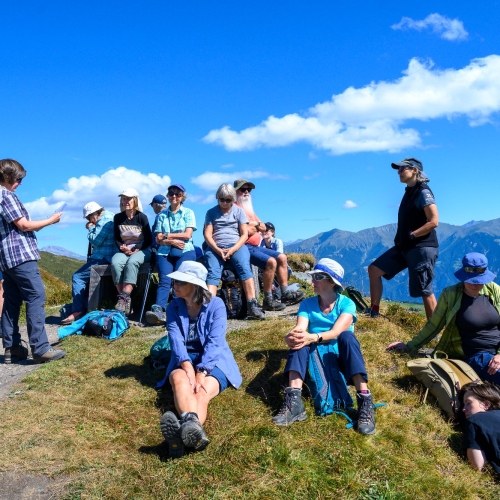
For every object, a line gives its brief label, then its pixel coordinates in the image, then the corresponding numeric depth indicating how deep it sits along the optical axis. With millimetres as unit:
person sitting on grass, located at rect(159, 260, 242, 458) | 5590
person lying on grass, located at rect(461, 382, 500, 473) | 5062
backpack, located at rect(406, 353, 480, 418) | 5945
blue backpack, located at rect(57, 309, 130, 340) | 9078
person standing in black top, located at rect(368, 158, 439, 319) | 8203
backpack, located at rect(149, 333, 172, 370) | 7025
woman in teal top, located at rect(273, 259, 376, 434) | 5391
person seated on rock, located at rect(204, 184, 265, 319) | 9531
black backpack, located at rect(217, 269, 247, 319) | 9734
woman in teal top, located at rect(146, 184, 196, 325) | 10047
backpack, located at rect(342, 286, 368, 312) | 10016
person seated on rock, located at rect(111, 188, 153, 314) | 10172
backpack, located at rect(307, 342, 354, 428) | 5629
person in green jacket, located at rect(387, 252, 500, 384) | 6402
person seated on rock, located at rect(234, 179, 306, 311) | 10242
